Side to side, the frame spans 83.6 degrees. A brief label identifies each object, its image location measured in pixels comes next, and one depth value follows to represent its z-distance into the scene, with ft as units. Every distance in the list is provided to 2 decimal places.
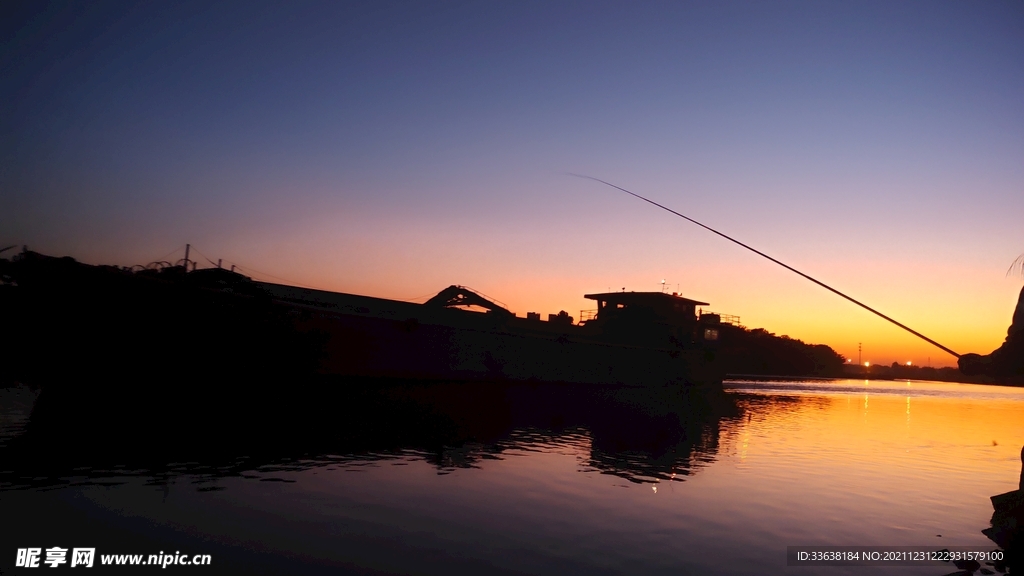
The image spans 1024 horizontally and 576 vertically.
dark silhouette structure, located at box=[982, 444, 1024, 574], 23.99
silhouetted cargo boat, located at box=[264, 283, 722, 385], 85.15
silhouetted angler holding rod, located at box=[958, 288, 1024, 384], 19.90
